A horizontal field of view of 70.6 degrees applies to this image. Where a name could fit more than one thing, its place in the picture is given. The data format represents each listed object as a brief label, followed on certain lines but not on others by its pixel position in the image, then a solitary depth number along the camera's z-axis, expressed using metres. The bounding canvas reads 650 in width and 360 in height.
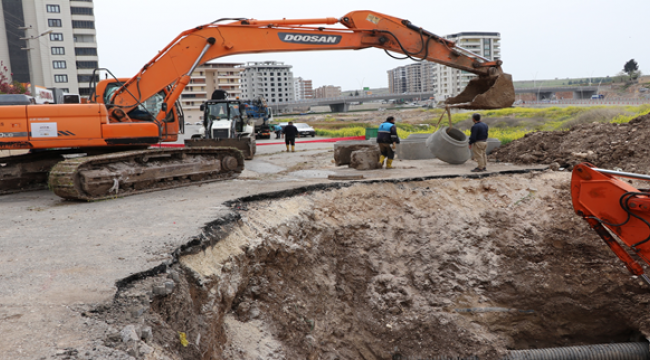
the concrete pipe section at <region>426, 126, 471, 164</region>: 12.26
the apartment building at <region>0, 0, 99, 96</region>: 62.25
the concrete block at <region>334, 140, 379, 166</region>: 13.00
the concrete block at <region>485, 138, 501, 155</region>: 14.59
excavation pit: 6.81
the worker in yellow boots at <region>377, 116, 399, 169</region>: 11.98
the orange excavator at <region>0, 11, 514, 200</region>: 7.96
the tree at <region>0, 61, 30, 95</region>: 31.55
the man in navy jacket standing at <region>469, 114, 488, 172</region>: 11.20
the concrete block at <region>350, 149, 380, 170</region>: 11.92
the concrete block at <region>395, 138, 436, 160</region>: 14.53
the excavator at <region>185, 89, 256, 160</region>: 14.34
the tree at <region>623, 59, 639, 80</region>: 95.38
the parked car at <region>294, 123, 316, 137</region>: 34.06
